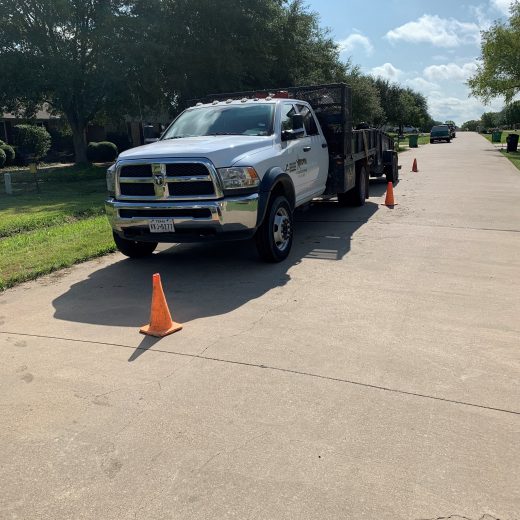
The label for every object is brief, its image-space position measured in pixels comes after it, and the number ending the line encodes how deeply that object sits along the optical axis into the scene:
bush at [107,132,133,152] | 39.28
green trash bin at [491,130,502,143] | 52.03
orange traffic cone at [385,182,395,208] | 11.68
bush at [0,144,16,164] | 28.41
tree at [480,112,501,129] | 128.56
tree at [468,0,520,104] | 34.91
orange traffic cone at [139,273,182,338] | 4.71
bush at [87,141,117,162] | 33.16
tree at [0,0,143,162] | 22.50
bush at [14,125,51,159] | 28.84
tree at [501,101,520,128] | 93.06
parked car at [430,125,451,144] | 55.75
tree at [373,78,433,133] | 62.78
